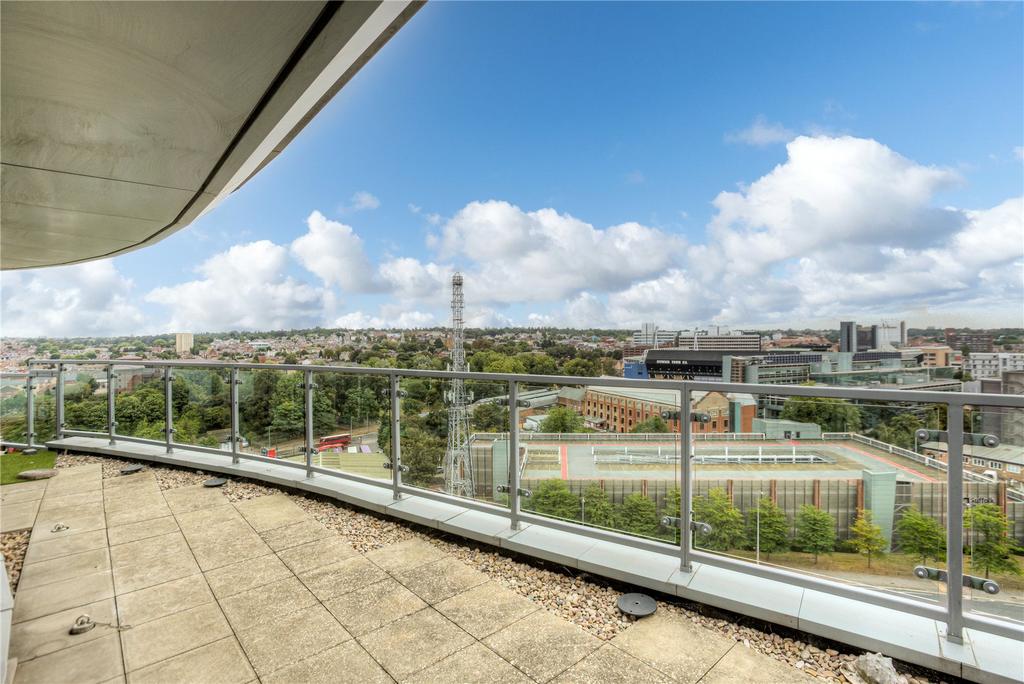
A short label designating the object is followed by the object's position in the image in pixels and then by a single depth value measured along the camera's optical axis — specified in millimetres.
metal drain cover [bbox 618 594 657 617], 2514
